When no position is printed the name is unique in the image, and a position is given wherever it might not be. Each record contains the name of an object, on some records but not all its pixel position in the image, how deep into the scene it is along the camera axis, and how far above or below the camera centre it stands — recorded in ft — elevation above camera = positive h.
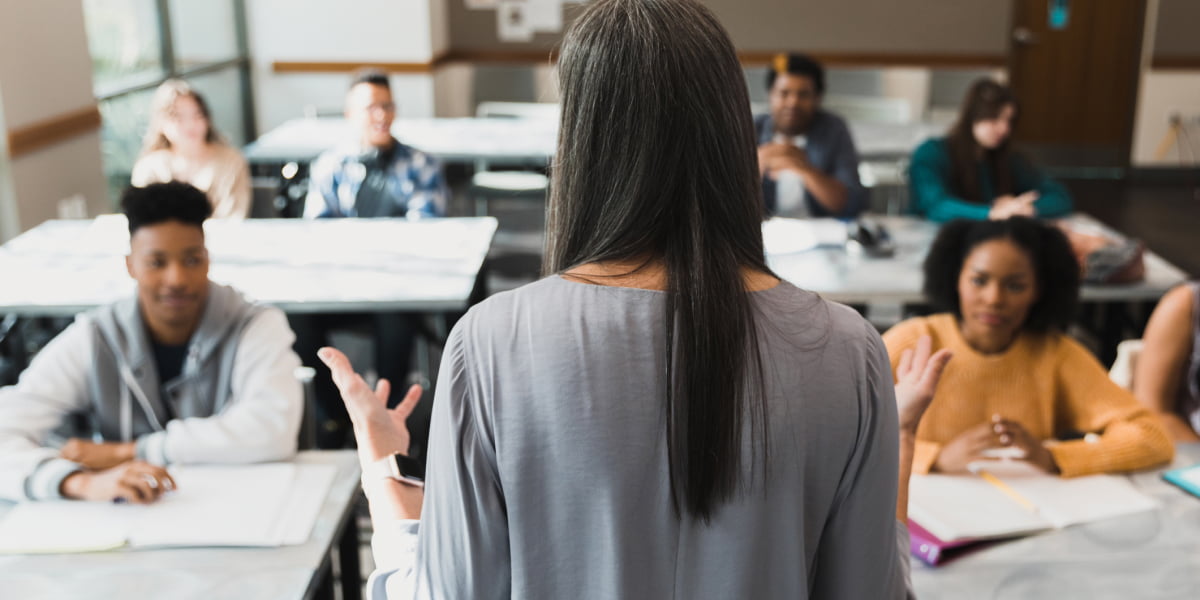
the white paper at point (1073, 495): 5.62 -2.52
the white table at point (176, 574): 4.80 -2.44
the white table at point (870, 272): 9.73 -2.32
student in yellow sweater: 6.70 -2.03
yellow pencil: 5.63 -2.48
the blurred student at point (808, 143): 12.23 -1.33
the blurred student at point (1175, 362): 7.20 -2.26
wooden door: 24.39 -1.18
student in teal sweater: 11.96 -1.64
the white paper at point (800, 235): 11.02 -2.16
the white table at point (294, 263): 9.45 -2.21
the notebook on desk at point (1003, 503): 5.29 -2.48
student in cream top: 13.15 -1.48
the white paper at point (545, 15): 25.16 +0.38
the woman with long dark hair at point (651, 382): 2.76 -0.90
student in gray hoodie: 6.06 -2.00
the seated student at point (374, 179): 12.78 -1.72
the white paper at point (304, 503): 5.24 -2.40
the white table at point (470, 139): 16.29 -1.71
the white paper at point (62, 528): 5.14 -2.39
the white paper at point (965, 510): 5.32 -2.47
